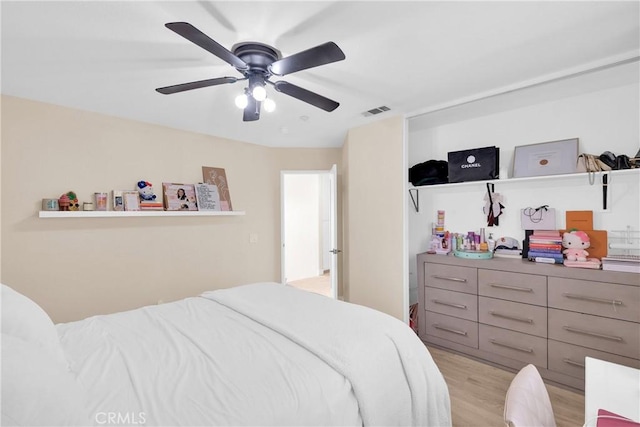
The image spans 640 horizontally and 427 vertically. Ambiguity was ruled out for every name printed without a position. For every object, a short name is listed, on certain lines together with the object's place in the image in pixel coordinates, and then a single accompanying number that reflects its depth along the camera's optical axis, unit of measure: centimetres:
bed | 89
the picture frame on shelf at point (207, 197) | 344
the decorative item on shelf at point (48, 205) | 252
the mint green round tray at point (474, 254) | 274
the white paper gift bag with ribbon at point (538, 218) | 264
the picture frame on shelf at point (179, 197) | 321
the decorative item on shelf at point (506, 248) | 278
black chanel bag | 278
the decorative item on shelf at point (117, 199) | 288
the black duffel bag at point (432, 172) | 314
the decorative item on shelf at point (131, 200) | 293
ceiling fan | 134
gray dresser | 207
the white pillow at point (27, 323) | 101
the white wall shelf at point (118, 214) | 248
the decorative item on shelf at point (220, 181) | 356
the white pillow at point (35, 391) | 74
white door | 351
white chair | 85
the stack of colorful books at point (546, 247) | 245
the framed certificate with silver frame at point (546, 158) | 247
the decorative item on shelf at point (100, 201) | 278
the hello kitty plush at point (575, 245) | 232
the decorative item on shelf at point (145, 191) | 304
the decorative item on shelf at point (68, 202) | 258
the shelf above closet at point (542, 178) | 221
